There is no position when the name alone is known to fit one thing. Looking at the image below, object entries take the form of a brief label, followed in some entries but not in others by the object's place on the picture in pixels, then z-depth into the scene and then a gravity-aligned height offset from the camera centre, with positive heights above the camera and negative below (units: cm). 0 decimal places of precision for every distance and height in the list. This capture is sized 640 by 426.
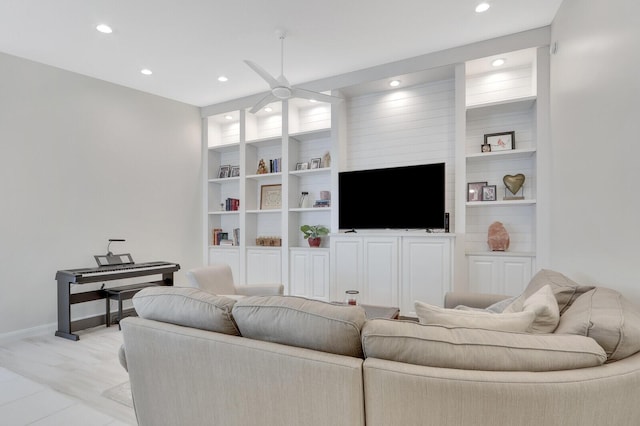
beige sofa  105 -54
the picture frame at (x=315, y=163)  508 +72
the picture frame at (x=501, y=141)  395 +82
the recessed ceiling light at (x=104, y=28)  340 +182
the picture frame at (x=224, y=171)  597 +71
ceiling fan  319 +118
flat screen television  404 +18
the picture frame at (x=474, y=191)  409 +25
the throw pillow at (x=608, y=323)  114 -40
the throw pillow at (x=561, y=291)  186 -45
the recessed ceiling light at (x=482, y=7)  313 +187
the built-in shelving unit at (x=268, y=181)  510 +50
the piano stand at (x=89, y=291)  382 -93
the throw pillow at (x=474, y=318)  137 -43
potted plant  486 -29
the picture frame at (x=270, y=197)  557 +25
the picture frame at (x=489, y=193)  402 +22
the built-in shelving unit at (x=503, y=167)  371 +52
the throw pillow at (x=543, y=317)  149 -46
